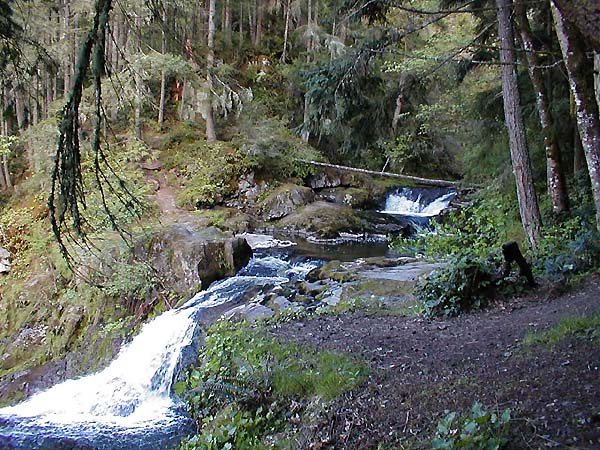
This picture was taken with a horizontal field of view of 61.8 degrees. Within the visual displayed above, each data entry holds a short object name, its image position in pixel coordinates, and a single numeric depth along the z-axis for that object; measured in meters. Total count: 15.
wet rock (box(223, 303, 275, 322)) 8.43
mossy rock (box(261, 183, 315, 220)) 17.69
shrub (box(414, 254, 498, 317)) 7.21
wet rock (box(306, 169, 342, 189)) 20.25
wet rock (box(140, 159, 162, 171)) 19.39
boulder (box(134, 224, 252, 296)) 10.70
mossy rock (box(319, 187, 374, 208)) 19.09
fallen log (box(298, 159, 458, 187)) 19.25
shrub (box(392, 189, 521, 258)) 9.57
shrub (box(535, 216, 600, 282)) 7.59
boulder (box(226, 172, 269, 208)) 18.56
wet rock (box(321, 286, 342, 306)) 8.83
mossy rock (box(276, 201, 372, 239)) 16.09
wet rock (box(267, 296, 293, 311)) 8.78
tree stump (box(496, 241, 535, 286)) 7.05
